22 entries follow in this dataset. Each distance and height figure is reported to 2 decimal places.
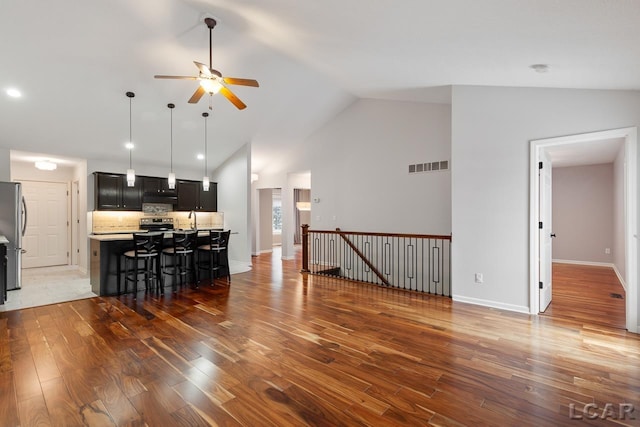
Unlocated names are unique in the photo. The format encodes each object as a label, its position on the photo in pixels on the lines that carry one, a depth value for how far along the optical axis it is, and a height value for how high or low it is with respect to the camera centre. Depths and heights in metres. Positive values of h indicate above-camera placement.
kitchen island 4.90 -0.82
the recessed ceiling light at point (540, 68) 3.14 +1.50
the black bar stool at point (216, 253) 5.62 -0.81
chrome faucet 8.32 -0.26
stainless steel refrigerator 5.38 -0.23
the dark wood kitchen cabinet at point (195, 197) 8.13 +0.44
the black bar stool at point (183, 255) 5.30 -0.77
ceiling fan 3.41 +1.52
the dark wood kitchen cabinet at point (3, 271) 4.28 -0.81
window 13.38 -0.02
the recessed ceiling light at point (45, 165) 6.54 +1.04
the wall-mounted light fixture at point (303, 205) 12.87 +0.31
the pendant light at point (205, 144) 6.05 +1.64
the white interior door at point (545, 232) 4.00 -0.28
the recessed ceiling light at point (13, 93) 4.59 +1.83
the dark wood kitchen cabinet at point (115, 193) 6.82 +0.46
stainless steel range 7.65 -0.28
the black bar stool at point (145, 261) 4.84 -0.82
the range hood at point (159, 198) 7.57 +0.38
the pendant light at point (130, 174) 5.04 +0.64
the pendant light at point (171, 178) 5.49 +0.63
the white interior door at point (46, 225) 7.42 -0.30
